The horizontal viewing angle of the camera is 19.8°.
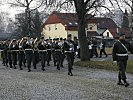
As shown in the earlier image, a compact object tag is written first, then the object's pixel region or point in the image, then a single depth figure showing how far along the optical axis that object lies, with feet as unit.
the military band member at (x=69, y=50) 58.44
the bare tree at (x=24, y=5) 117.61
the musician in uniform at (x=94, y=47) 110.11
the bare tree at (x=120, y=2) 79.32
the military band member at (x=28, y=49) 68.93
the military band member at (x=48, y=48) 80.18
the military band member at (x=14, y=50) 77.51
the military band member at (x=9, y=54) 80.69
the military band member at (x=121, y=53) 44.83
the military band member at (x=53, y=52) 77.25
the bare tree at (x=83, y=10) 82.10
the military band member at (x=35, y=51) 73.42
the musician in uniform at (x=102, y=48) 111.20
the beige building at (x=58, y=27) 269.03
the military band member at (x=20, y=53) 73.10
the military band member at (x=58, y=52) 70.71
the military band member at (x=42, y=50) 70.17
